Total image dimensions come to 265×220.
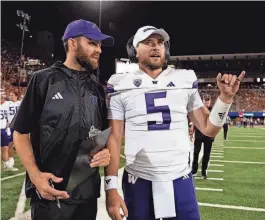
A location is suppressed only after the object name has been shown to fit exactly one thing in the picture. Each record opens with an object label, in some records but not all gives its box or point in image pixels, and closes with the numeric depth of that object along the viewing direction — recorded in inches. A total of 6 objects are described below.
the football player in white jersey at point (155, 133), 62.2
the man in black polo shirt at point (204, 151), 217.0
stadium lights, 564.1
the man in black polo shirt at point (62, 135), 57.5
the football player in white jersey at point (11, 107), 270.3
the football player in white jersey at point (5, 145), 236.4
